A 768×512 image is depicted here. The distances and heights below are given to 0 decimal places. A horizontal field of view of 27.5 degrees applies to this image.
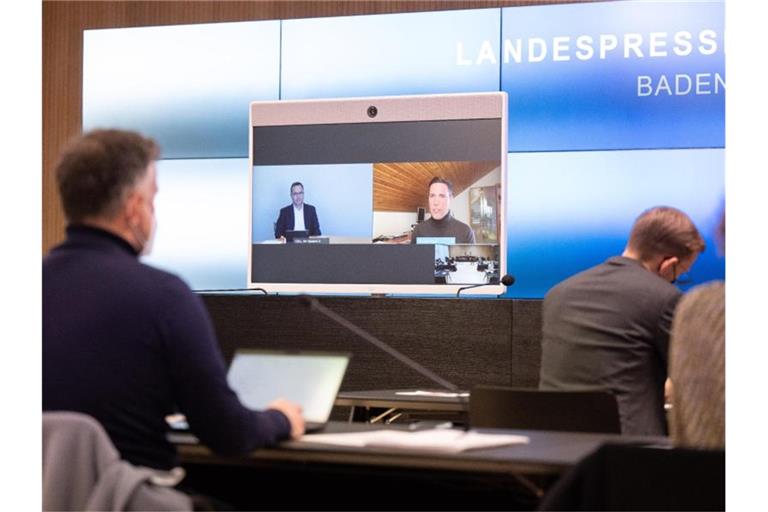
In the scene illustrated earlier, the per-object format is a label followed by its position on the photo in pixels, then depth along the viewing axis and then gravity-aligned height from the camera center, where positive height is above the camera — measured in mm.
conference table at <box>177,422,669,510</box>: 4537 -586
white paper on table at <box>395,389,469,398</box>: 6235 -626
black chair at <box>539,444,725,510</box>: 4214 -524
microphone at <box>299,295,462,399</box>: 6235 -452
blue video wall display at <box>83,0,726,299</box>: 9398 +997
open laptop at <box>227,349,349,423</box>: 4900 -388
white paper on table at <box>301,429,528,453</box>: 4642 -507
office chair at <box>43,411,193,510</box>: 4352 -536
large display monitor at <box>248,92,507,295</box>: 6967 +193
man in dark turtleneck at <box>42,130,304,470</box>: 4639 -261
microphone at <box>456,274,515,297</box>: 6343 -189
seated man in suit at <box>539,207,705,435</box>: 5881 -315
